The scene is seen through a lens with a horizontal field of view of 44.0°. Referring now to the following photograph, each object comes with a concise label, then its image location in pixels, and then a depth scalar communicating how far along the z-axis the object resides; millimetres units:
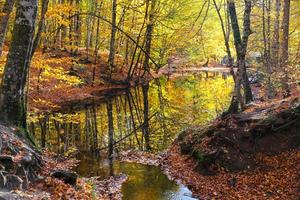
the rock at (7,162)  8031
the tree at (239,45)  14453
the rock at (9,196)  6592
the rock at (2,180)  7400
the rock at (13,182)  7692
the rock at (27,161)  8800
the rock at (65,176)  9852
